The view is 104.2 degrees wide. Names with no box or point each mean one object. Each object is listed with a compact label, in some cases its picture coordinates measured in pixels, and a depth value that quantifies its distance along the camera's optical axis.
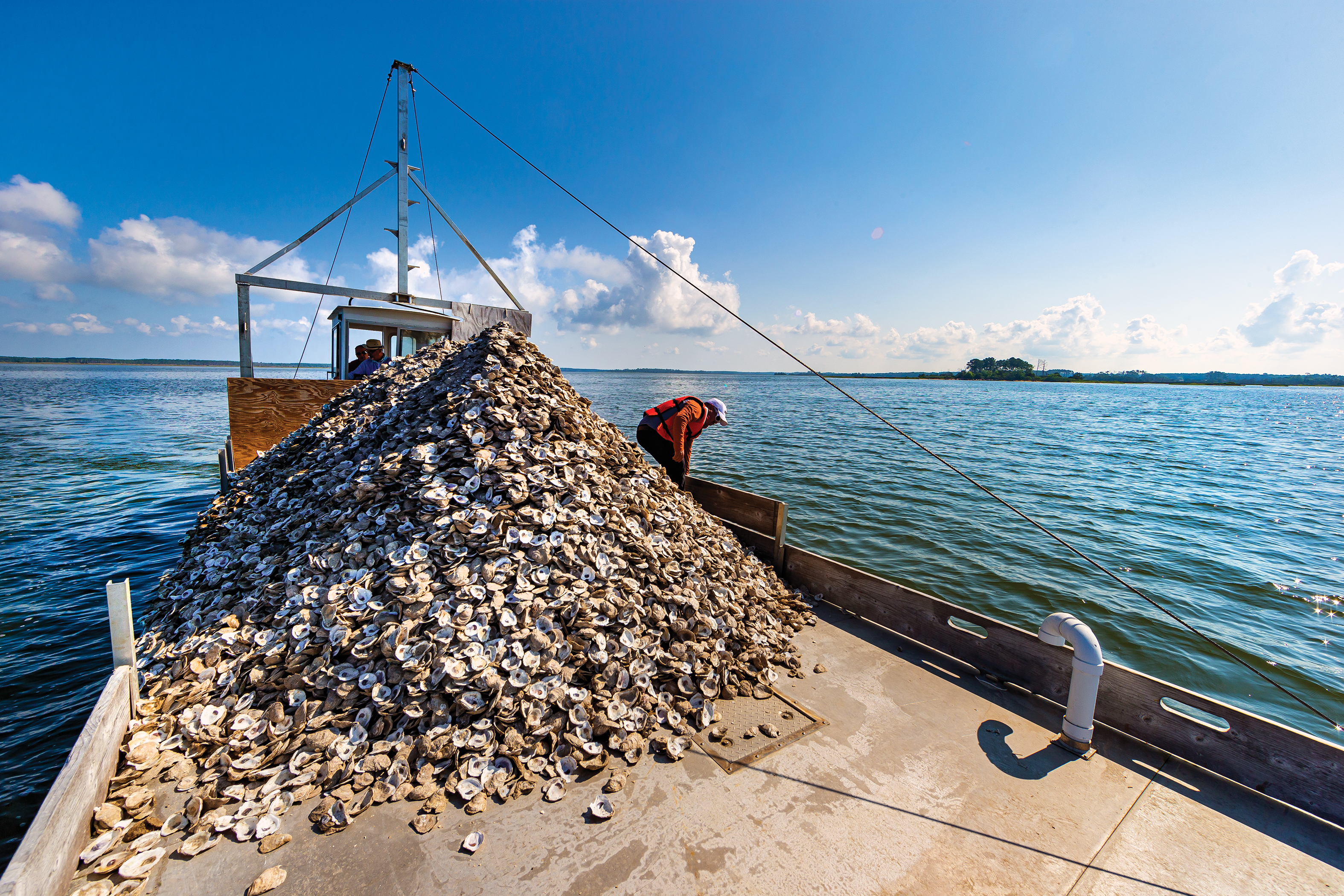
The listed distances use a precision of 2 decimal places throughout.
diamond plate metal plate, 3.50
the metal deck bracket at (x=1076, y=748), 3.56
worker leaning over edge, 6.98
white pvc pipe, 3.50
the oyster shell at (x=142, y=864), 2.52
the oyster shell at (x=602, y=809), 2.96
